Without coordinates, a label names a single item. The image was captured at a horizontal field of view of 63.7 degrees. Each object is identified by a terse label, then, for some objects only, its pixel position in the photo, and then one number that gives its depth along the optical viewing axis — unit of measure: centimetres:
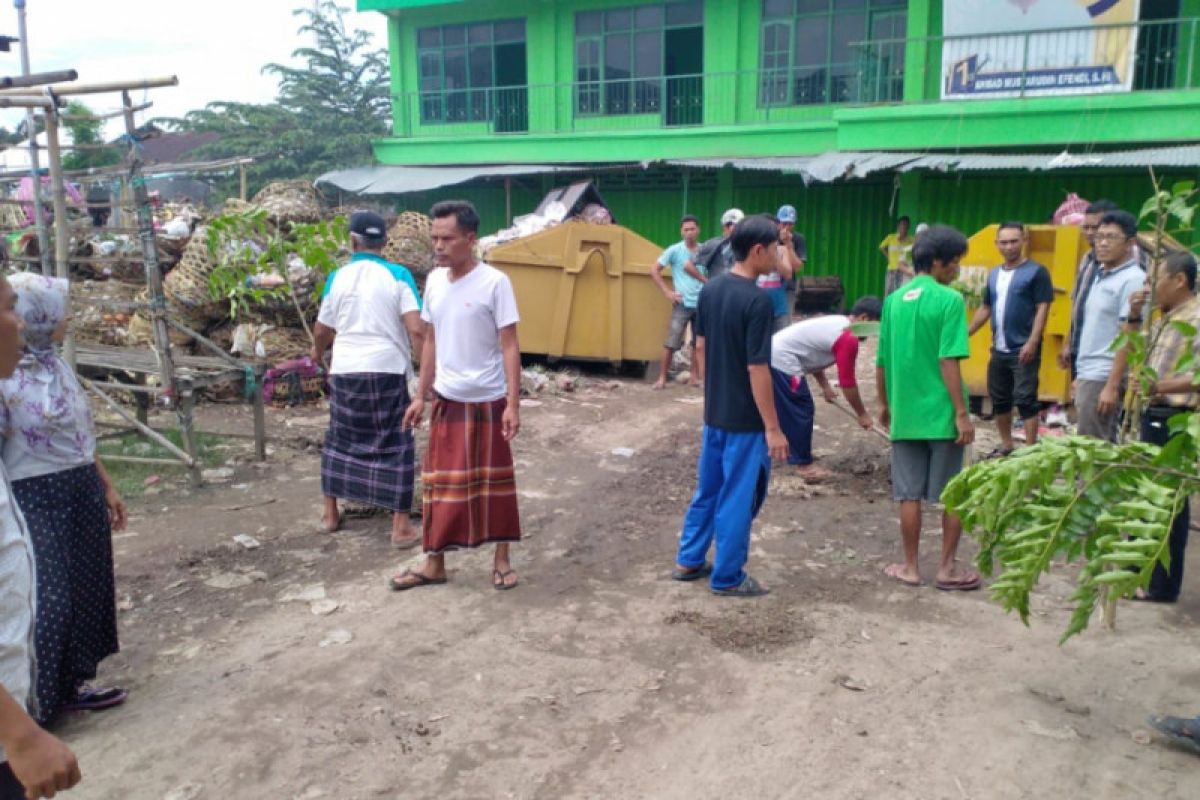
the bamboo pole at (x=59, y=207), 483
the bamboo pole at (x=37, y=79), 463
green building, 1245
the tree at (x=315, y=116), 2555
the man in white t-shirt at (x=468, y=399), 400
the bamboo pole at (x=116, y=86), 478
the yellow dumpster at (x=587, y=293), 913
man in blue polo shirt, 476
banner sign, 1234
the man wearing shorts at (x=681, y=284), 862
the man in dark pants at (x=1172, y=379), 379
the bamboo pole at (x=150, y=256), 503
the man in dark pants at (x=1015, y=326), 574
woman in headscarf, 292
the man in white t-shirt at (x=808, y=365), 580
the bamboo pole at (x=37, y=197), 521
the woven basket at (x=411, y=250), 1003
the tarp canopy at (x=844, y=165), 1146
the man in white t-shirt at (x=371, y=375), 466
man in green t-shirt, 400
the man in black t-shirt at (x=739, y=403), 386
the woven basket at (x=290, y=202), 911
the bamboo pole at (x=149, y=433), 547
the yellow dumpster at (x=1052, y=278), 696
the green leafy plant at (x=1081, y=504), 247
